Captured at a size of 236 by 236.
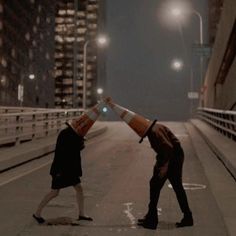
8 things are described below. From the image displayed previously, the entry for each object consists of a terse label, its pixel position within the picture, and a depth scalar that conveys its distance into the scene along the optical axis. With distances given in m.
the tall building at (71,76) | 187.00
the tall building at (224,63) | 25.30
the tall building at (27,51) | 116.56
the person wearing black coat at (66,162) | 8.12
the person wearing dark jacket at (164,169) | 7.77
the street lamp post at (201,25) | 38.52
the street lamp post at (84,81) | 41.97
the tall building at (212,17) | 104.60
